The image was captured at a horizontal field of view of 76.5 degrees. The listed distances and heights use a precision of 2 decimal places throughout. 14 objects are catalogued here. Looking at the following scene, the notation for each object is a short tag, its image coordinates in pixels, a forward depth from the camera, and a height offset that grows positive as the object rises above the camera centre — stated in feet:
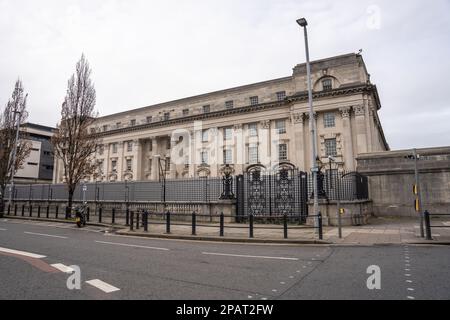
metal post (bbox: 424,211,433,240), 35.55 -3.89
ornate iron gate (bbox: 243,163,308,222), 58.85 +0.44
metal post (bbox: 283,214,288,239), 38.22 -4.27
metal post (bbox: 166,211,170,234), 45.02 -4.77
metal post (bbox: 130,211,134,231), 49.18 -4.80
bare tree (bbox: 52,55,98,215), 71.51 +16.42
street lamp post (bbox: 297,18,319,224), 43.94 +11.63
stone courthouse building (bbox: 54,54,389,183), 123.13 +36.67
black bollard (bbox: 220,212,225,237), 40.81 -4.71
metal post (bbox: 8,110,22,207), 92.31 +14.76
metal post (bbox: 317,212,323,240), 36.94 -3.64
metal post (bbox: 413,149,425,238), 37.35 -1.94
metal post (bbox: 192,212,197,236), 42.01 -4.49
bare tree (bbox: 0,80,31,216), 94.26 +20.34
